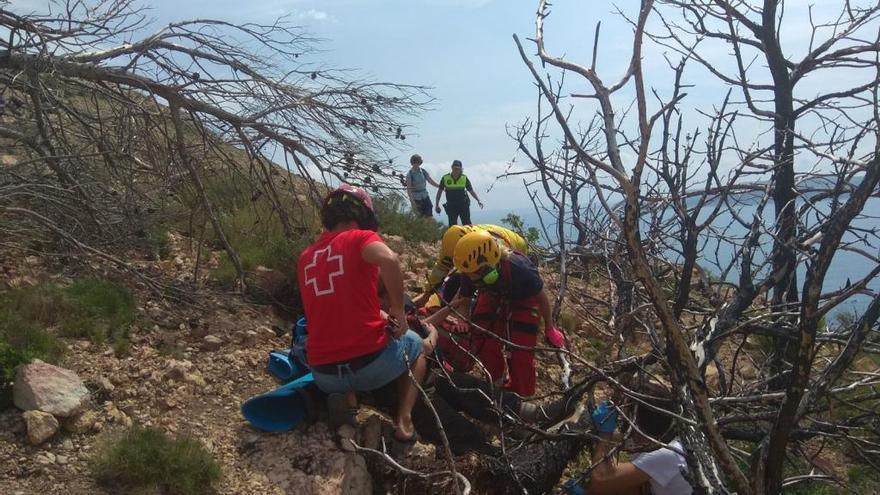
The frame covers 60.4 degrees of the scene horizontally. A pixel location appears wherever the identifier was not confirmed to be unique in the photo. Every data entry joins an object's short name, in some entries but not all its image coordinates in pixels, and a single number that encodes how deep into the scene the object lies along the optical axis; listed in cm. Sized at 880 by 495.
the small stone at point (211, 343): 493
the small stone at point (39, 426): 363
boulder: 377
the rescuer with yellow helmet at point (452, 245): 523
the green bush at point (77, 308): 464
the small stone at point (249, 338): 516
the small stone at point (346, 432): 405
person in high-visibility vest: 1042
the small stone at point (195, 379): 441
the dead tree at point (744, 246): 208
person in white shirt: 352
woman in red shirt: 394
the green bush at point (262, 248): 628
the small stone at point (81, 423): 380
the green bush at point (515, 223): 857
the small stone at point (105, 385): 412
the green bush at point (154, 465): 349
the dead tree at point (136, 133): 535
